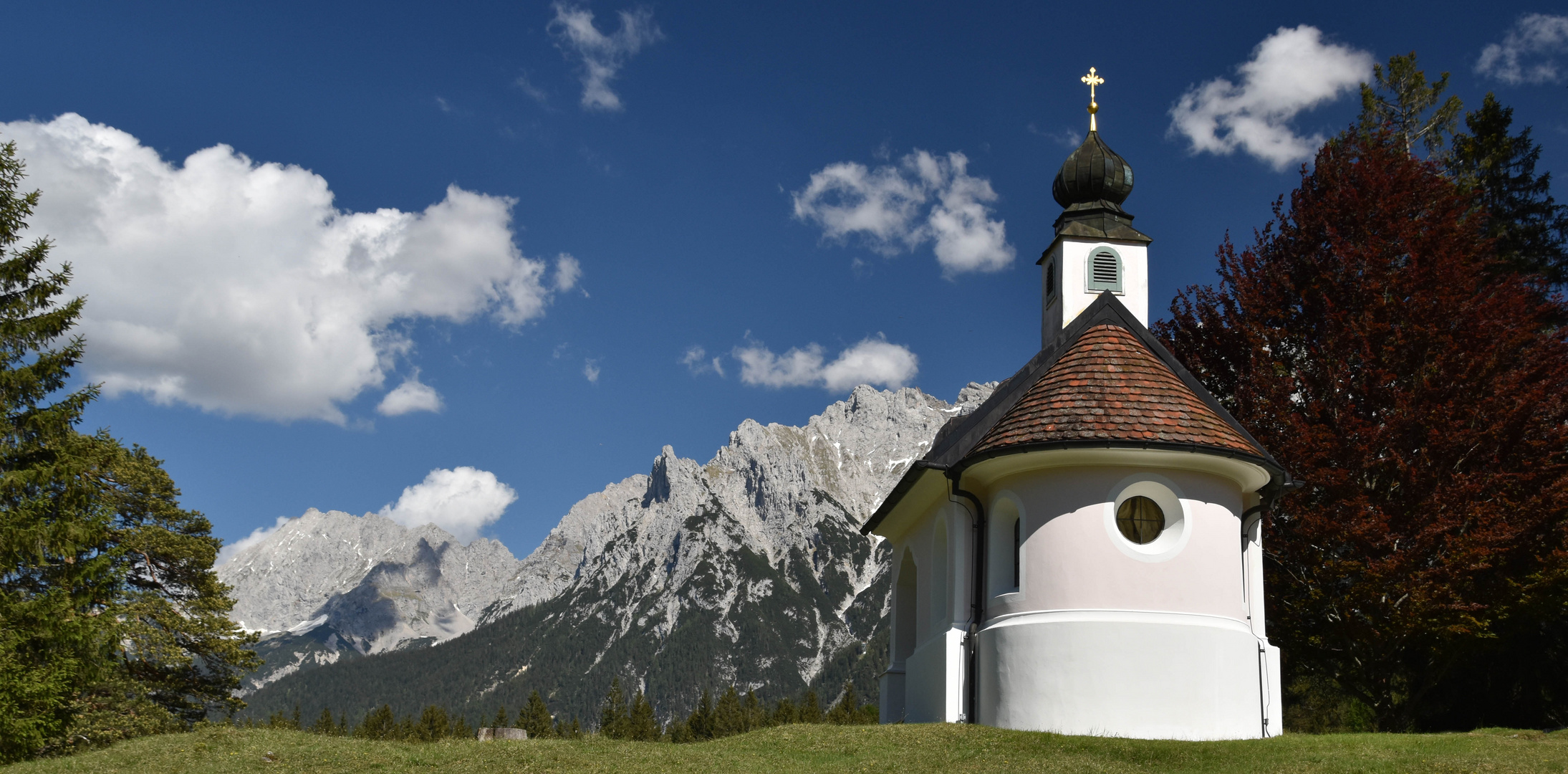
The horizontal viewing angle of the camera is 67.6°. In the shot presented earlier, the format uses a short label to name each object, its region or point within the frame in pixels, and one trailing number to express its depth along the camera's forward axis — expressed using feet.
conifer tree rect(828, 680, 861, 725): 286.15
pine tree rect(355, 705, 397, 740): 307.17
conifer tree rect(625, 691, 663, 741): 323.78
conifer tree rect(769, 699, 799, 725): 307.58
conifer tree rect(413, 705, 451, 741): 312.38
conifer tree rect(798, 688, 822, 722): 294.87
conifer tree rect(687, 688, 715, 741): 338.13
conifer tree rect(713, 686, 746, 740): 329.72
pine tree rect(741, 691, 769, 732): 333.23
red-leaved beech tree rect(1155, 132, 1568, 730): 72.13
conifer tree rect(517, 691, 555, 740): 331.57
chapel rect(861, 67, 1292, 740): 56.18
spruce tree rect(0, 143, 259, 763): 68.44
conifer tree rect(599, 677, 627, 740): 339.77
